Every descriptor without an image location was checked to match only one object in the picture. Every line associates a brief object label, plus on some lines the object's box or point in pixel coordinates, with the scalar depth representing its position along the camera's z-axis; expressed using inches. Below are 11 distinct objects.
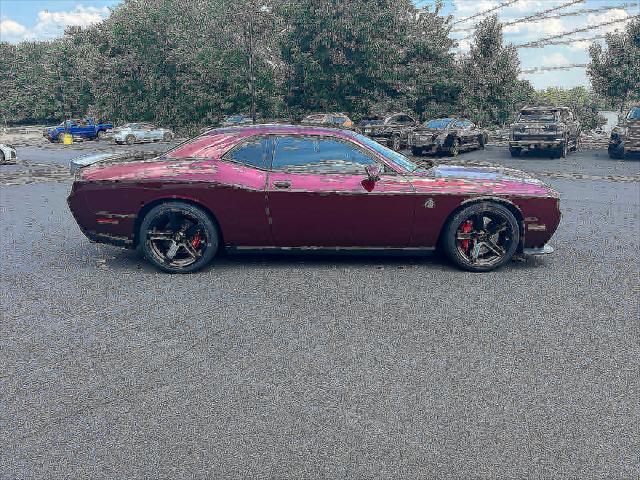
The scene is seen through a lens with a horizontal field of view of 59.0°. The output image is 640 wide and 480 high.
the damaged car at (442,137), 825.5
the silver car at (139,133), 1338.6
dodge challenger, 229.1
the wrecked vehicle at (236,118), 1461.6
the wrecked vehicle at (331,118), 1081.4
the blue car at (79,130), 1476.4
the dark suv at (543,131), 807.7
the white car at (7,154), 825.5
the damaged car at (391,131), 971.9
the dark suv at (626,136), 756.6
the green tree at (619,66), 1036.5
